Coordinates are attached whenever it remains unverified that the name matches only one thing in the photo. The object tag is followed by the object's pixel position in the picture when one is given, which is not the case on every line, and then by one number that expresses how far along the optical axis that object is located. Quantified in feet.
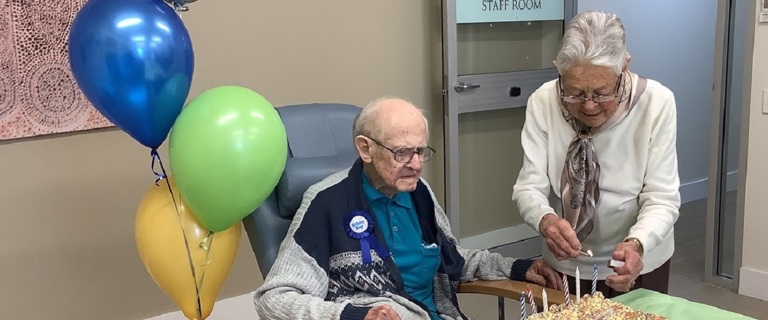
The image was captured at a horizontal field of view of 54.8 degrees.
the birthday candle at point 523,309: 4.94
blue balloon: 5.65
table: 5.17
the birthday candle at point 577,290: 5.03
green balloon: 5.76
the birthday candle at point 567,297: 5.16
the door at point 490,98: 11.53
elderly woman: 5.64
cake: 4.78
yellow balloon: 6.23
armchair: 6.47
